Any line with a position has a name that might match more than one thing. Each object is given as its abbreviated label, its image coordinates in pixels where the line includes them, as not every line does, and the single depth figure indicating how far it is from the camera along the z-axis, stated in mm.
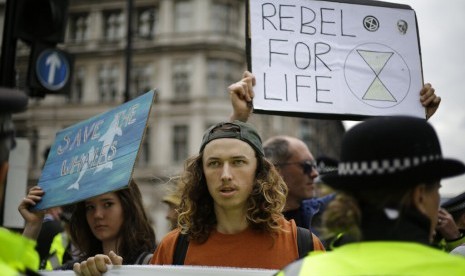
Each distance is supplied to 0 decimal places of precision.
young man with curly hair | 2951
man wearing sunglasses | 3357
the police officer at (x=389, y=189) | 1784
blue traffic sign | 4926
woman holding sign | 3611
